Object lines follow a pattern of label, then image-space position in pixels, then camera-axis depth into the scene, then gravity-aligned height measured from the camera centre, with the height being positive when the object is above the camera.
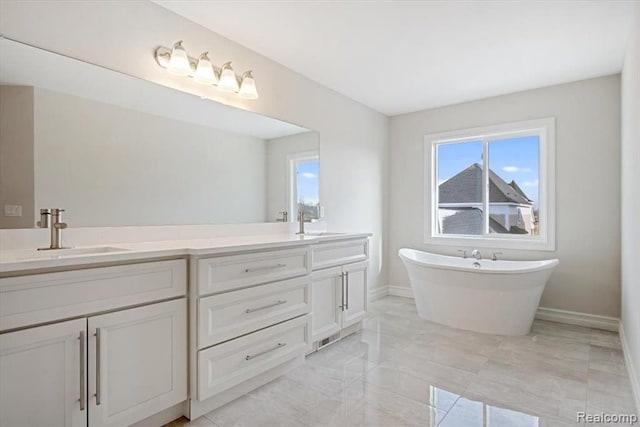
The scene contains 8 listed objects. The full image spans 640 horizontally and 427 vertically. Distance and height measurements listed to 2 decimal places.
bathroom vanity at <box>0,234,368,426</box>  1.32 -0.53
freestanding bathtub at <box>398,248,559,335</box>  3.02 -0.72
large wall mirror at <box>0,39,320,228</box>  1.72 +0.38
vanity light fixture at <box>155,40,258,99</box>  2.20 +0.96
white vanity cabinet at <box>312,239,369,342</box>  2.64 -0.58
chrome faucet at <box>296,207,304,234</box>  3.15 -0.06
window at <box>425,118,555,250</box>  3.60 +0.31
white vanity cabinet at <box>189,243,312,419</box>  1.80 -0.61
